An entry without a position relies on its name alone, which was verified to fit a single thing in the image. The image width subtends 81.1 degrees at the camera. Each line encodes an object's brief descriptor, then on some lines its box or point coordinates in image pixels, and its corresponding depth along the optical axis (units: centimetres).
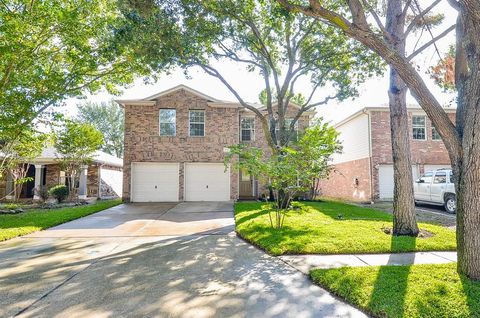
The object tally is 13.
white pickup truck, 1091
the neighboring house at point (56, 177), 1774
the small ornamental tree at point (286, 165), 675
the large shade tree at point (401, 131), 657
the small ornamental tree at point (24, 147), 1071
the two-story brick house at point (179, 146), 1609
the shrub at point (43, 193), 1576
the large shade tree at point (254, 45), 918
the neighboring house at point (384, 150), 1592
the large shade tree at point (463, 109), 362
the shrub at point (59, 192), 1561
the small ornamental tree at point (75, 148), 1574
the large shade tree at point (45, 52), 903
